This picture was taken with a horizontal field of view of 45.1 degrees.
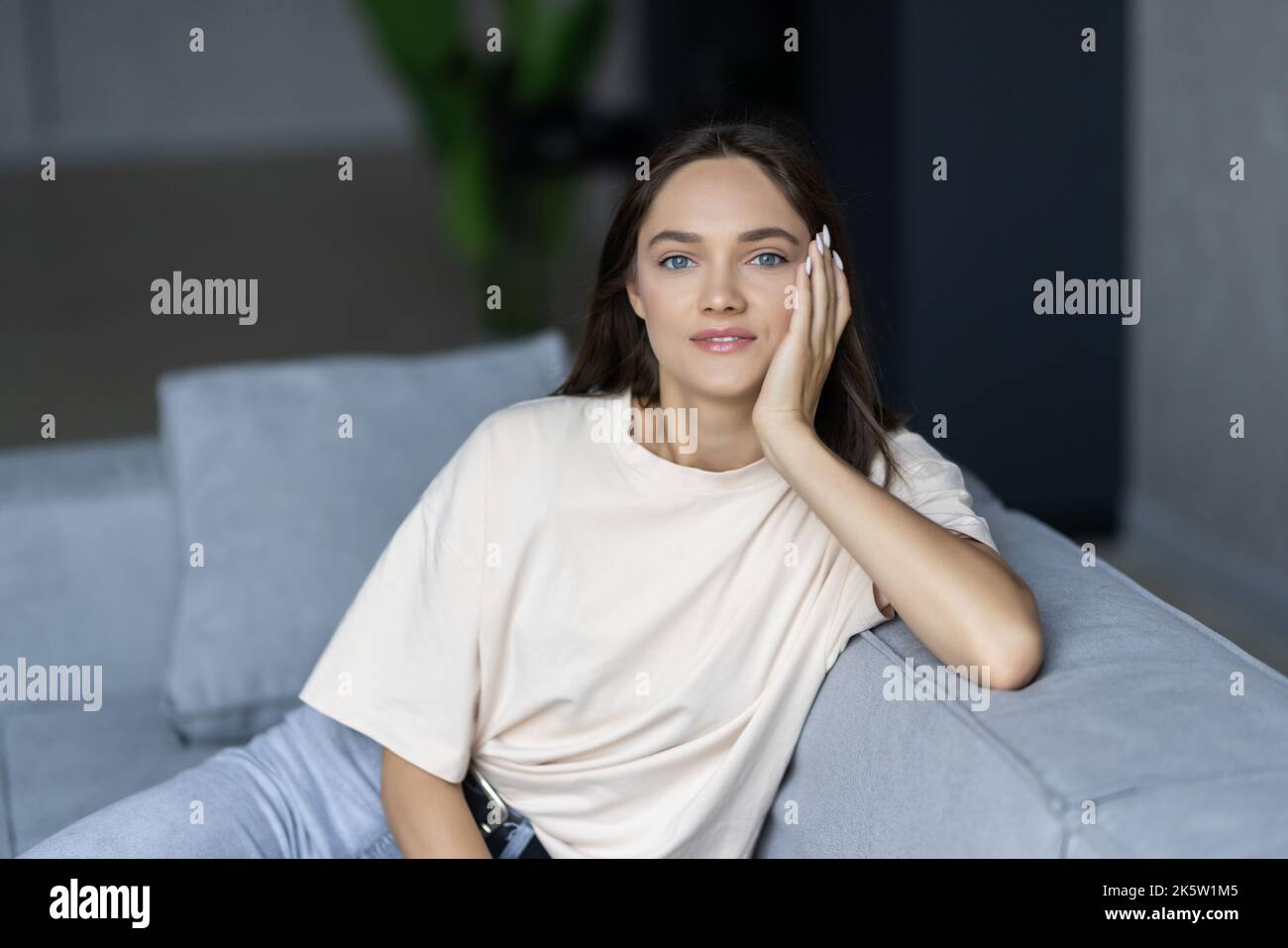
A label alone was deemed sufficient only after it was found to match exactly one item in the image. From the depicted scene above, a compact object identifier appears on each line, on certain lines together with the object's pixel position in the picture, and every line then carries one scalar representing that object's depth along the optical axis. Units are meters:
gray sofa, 1.23
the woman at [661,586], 1.54
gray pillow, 2.09
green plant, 4.86
